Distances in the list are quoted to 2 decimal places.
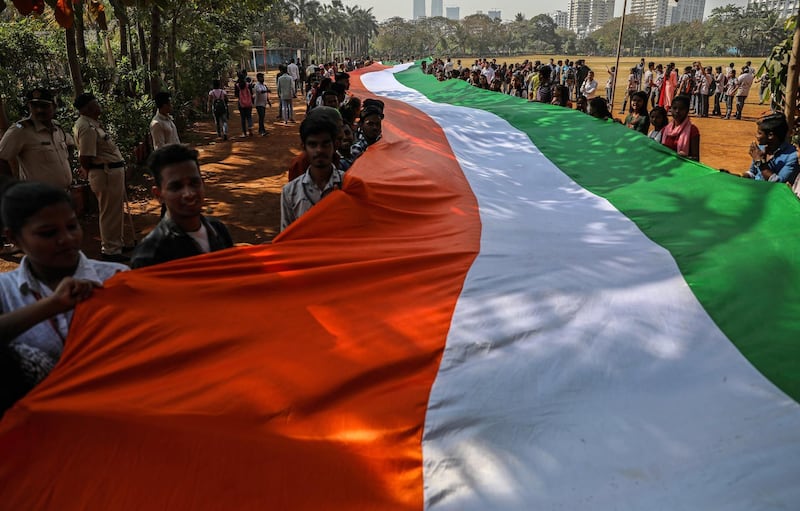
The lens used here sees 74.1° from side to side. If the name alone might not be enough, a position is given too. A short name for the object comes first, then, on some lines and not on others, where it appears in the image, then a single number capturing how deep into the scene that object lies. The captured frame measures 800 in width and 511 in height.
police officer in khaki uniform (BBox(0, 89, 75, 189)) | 4.31
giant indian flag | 1.39
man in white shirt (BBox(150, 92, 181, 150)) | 6.06
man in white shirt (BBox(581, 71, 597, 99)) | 13.32
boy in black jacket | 1.92
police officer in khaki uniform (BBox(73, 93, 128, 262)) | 4.64
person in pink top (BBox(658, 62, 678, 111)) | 14.23
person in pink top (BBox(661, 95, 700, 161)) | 4.31
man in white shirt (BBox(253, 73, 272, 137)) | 11.74
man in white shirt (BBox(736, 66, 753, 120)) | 14.70
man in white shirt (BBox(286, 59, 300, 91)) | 18.12
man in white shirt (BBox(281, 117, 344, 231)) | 2.62
